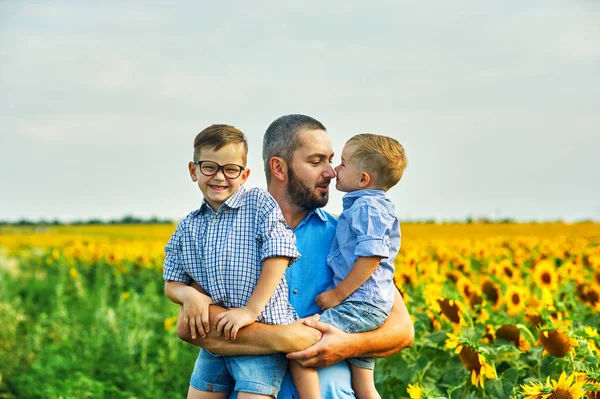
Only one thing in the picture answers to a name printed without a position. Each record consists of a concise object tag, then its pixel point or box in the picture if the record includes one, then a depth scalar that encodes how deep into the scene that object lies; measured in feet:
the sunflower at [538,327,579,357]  10.98
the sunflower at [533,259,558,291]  19.32
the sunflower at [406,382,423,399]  10.13
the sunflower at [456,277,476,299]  15.92
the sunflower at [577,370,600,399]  9.17
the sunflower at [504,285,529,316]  15.52
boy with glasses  9.15
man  9.14
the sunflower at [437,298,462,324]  12.46
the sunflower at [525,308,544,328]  12.51
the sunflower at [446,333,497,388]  10.96
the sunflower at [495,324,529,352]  12.39
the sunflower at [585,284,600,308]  16.26
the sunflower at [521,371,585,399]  9.17
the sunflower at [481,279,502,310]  15.72
